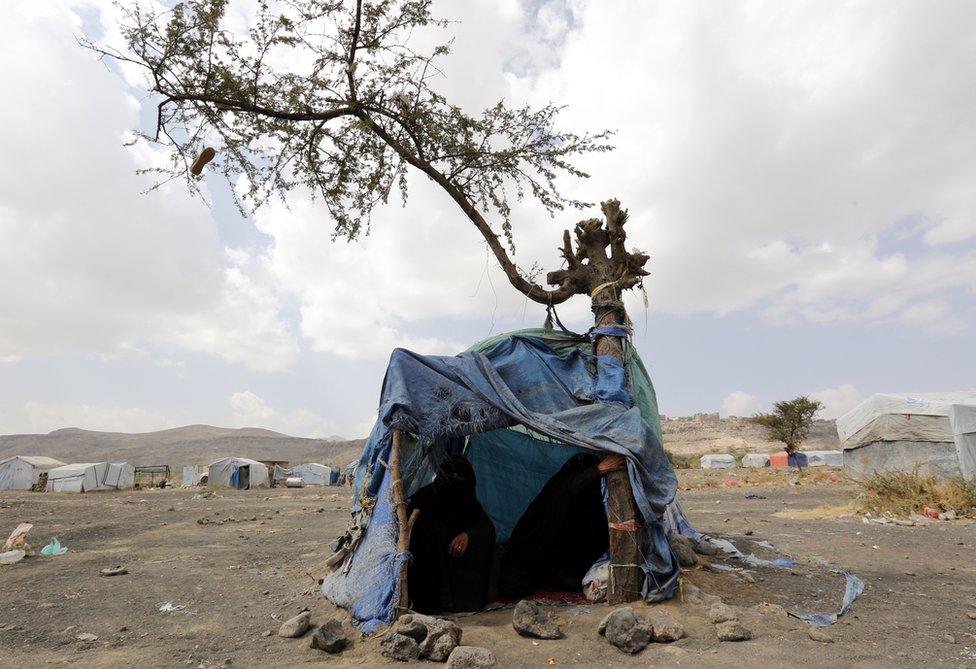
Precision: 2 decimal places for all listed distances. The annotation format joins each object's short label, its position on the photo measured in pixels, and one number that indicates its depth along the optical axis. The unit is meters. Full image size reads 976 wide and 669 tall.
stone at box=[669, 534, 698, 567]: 5.77
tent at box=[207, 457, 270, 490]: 34.09
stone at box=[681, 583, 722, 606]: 4.65
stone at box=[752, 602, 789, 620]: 4.38
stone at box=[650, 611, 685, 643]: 3.93
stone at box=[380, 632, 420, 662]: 3.74
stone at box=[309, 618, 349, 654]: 3.98
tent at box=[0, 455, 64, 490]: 33.09
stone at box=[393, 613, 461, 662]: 3.76
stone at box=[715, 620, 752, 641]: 3.90
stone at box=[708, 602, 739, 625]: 4.18
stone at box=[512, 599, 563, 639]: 4.14
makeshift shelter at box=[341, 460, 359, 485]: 39.66
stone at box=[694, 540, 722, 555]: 6.42
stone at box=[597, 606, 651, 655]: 3.81
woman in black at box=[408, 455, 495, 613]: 5.00
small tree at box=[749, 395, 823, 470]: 35.12
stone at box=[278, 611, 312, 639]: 4.43
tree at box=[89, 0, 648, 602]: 6.03
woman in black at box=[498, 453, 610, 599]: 5.43
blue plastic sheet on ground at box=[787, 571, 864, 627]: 4.30
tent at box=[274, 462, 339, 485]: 42.09
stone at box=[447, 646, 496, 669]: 3.58
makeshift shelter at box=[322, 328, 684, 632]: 4.69
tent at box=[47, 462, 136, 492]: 31.27
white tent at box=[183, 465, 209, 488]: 35.97
